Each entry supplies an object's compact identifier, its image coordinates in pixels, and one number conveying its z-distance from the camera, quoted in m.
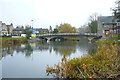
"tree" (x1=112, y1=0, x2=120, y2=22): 16.63
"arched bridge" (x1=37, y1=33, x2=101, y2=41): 32.25
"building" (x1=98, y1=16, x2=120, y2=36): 32.09
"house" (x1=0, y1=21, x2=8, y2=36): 47.62
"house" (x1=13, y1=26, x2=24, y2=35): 57.12
